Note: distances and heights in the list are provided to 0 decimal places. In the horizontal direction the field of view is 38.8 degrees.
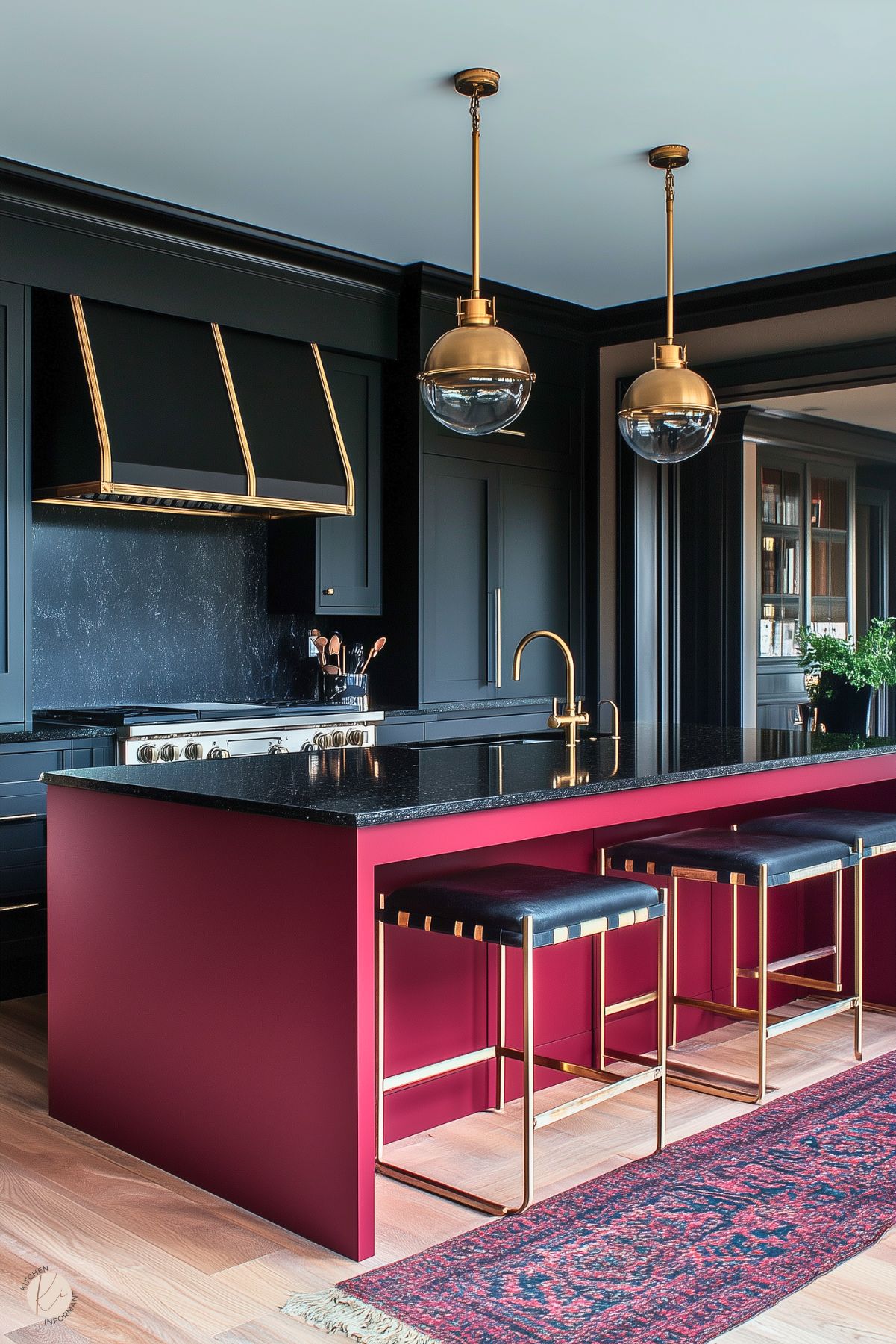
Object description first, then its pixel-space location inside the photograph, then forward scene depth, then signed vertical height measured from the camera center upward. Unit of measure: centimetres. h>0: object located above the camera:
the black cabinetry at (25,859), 398 -65
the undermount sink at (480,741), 527 -37
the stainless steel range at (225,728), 429 -27
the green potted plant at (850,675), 470 -8
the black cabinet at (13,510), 416 +48
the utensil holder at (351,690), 530 -15
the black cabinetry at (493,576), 547 +35
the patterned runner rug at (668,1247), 214 -112
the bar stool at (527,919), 248 -54
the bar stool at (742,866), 314 -54
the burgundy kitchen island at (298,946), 240 -61
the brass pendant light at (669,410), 361 +70
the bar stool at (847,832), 351 -50
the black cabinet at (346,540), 525 +48
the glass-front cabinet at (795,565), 826 +61
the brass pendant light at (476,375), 315 +70
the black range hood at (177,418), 436 +87
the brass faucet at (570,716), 332 -17
